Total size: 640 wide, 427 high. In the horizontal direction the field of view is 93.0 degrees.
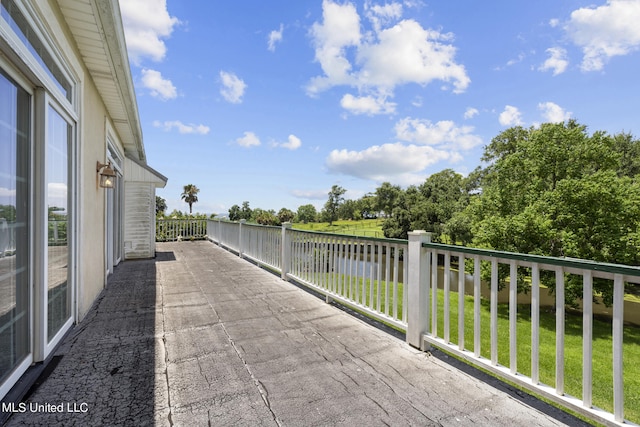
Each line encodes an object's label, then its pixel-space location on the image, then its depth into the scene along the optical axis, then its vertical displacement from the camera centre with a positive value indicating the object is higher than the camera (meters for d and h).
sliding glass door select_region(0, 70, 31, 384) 1.79 -0.08
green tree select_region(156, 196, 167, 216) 56.05 +1.67
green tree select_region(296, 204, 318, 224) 73.01 +0.02
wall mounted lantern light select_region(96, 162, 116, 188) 4.20 +0.53
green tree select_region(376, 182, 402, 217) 51.47 +3.02
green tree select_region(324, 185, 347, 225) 70.48 +2.84
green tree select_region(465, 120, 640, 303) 10.85 +0.40
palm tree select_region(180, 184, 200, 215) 47.72 +2.98
